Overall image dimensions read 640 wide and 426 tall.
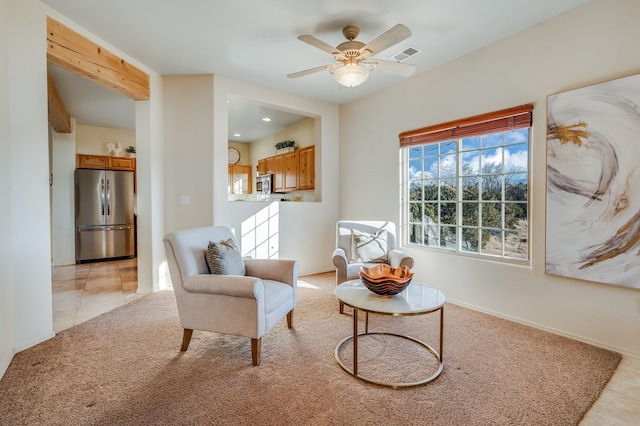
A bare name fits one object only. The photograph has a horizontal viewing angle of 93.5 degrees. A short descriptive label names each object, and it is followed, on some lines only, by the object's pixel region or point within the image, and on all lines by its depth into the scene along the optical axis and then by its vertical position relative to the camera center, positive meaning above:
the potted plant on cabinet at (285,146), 5.76 +1.18
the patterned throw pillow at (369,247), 3.37 -0.47
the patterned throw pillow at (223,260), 2.26 -0.41
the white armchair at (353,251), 3.03 -0.50
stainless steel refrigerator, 5.51 -0.14
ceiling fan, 2.37 +1.22
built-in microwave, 6.42 +0.50
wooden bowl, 2.02 -0.51
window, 2.88 +0.23
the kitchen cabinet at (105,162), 5.82 +0.90
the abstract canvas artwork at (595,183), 2.17 +0.17
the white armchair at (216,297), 2.01 -0.64
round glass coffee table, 1.83 -0.63
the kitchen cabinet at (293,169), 5.18 +0.70
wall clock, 7.36 +1.25
